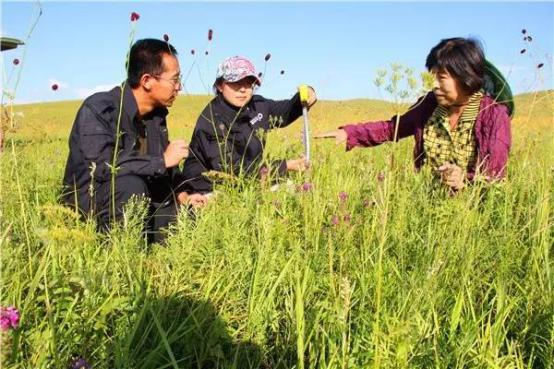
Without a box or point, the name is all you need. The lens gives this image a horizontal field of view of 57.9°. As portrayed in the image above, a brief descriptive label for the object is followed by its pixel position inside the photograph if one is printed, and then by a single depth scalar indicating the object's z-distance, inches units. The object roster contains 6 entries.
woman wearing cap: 147.6
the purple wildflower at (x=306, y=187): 98.0
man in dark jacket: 116.1
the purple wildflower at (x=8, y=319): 42.7
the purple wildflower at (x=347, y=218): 88.9
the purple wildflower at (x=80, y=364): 50.7
